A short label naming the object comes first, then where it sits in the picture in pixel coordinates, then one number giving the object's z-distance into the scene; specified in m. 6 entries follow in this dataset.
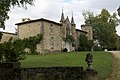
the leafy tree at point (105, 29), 28.70
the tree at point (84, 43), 24.66
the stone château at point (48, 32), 19.50
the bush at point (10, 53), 6.72
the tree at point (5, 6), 6.99
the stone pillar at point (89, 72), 4.66
